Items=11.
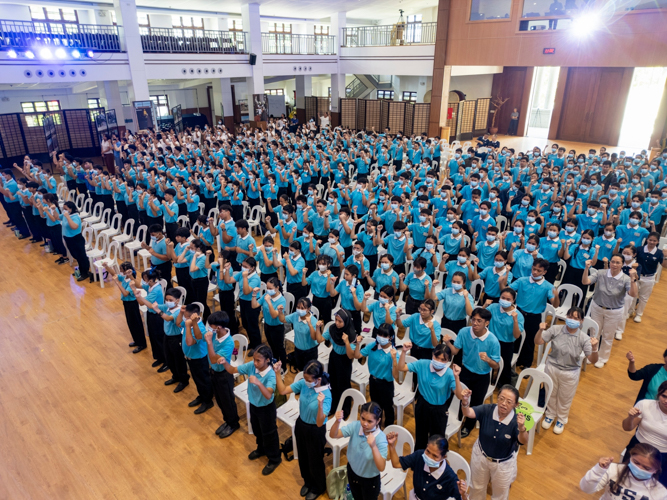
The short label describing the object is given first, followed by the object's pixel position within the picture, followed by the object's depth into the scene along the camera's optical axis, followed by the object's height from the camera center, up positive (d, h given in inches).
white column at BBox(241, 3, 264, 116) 764.0 +82.4
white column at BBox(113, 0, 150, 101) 619.8 +66.4
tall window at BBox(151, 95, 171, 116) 977.6 -26.2
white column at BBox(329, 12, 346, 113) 898.1 +36.2
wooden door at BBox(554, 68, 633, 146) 789.9 -20.4
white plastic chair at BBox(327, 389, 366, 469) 163.3 -122.9
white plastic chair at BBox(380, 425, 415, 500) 146.1 -125.8
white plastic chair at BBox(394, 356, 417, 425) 183.5 -123.6
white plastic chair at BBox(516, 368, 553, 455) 176.2 -119.5
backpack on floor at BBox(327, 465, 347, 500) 159.5 -134.9
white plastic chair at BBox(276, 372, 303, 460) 177.8 -127.5
